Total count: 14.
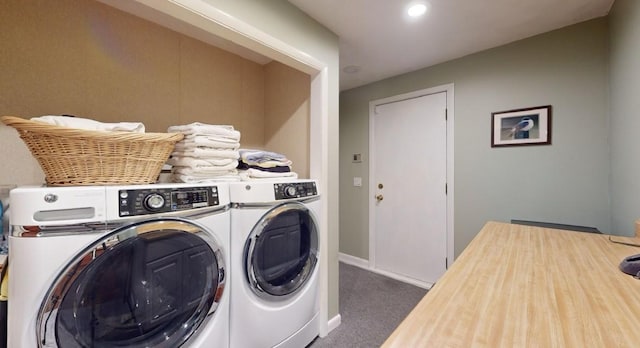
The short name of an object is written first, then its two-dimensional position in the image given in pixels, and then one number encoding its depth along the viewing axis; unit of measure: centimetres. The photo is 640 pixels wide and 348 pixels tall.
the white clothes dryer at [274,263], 116
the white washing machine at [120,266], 68
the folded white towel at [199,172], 123
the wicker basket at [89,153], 79
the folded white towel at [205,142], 124
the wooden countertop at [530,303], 51
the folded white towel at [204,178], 122
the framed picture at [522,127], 194
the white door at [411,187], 247
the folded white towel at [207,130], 125
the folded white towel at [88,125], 92
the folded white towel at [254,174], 146
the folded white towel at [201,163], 123
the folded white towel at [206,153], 123
